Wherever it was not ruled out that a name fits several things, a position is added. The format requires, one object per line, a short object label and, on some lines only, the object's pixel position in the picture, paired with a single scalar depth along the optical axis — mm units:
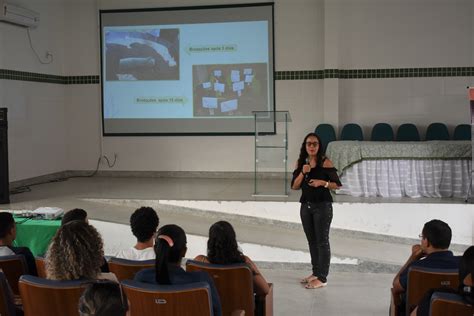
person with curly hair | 2445
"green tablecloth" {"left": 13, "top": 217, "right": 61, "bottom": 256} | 4359
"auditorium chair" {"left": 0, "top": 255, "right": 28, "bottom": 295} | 2994
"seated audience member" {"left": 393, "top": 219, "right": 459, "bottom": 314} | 3107
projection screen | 9570
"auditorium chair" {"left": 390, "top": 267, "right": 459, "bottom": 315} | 2920
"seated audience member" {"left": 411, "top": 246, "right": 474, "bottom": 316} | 2213
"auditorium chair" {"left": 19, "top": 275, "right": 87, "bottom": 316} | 2359
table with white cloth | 6969
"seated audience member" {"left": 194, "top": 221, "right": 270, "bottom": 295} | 3090
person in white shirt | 3359
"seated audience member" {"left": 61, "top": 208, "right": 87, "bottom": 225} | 3688
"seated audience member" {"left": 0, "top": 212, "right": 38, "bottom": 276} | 3143
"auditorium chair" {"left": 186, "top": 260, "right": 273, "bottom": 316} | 2971
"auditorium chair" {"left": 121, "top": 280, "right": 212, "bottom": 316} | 2354
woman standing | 4895
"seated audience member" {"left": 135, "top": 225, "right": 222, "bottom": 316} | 2473
